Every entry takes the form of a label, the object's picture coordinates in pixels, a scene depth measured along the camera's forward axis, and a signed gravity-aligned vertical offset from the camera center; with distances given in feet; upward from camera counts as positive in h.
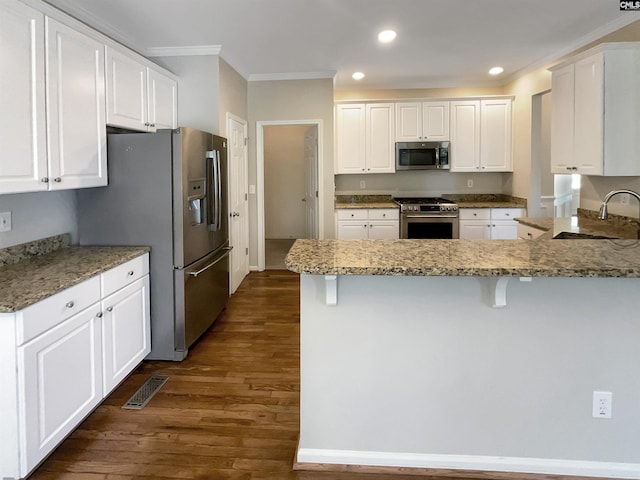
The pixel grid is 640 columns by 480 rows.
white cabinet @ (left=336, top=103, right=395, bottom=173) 20.22 +3.64
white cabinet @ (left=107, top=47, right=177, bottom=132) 10.12 +3.23
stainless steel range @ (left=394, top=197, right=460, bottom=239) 19.02 -0.10
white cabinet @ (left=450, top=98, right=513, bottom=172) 20.02 +3.67
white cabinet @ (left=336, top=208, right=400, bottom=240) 19.58 -0.13
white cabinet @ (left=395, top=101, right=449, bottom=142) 20.15 +4.39
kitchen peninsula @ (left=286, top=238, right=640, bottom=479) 6.23 -2.16
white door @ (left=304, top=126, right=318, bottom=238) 19.51 +1.89
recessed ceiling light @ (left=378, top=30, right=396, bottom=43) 13.14 +5.48
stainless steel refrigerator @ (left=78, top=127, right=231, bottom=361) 10.15 +0.10
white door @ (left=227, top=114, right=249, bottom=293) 16.48 +0.69
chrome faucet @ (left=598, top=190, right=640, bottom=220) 8.55 +0.10
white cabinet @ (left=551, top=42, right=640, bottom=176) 11.35 +2.81
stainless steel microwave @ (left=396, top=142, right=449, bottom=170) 20.16 +2.81
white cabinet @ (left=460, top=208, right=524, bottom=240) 19.30 -0.21
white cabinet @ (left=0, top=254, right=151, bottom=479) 5.98 -2.21
